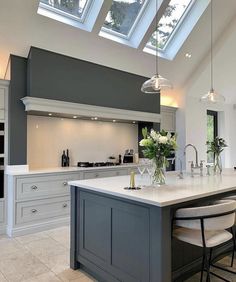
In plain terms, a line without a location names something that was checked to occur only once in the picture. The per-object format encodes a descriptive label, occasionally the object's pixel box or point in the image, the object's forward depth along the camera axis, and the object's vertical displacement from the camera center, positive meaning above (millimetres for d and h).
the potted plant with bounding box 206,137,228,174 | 3635 +21
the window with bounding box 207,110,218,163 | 7359 +764
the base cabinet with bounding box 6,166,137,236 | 3746 -785
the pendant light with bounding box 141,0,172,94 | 3172 +854
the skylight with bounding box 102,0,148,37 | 4379 +2417
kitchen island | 1938 -664
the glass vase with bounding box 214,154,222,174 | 3715 -206
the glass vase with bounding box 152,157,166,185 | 2623 -209
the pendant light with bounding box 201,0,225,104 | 3959 +843
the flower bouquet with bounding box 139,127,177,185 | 2566 +21
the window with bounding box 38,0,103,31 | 3850 +2216
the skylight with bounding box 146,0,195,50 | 4802 +2563
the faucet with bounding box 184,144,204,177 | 3429 -219
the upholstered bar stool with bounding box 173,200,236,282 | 2014 -577
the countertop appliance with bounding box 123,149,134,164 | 5609 -110
